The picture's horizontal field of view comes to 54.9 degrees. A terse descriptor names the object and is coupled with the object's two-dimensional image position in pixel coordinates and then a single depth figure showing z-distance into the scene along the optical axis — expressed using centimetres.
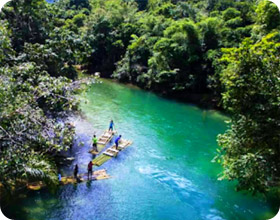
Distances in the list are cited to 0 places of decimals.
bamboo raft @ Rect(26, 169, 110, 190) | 1320
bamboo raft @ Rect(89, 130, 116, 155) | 1784
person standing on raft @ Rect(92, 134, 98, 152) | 1770
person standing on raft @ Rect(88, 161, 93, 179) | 1464
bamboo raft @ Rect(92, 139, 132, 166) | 1664
